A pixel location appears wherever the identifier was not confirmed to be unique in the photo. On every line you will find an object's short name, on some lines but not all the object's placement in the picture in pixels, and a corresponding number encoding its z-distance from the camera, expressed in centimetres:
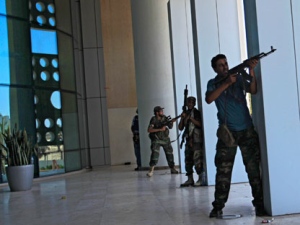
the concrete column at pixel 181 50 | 1130
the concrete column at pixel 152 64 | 1312
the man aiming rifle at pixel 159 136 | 1080
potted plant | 965
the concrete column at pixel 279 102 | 473
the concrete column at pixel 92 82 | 1794
